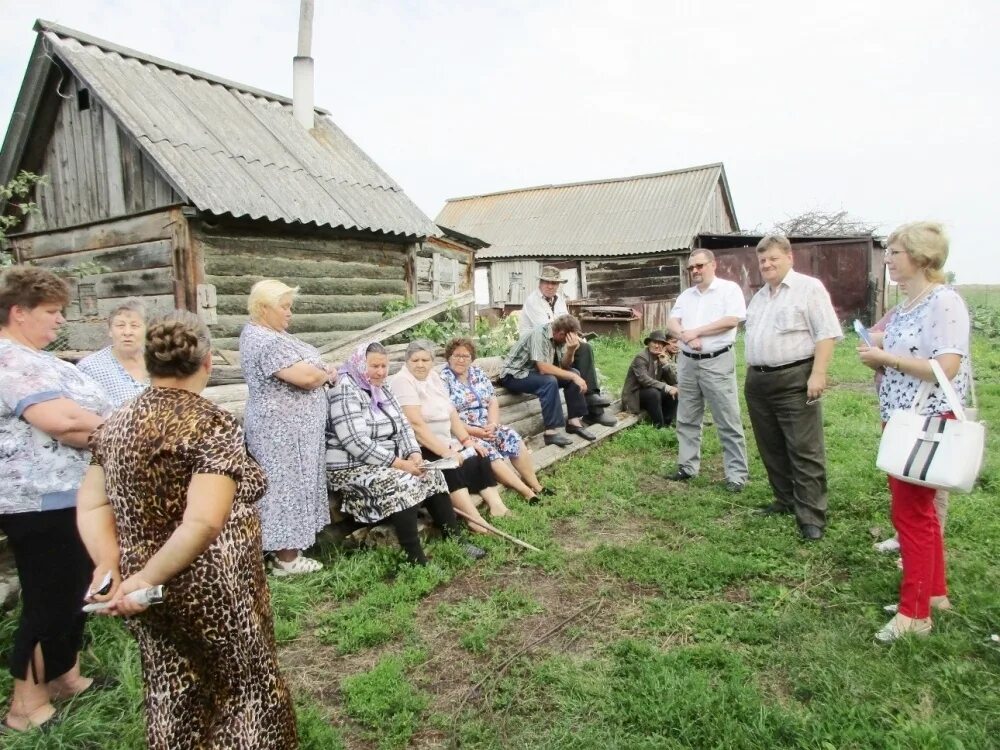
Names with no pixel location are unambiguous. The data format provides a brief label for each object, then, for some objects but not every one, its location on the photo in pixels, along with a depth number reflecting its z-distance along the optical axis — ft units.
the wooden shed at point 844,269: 54.13
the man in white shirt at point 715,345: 17.60
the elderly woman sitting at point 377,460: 13.42
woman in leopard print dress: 5.82
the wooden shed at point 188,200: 25.88
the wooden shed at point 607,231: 66.43
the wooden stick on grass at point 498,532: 14.30
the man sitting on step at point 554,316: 22.81
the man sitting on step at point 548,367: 21.70
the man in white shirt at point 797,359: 13.97
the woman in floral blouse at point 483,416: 17.78
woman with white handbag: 9.56
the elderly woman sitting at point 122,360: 10.34
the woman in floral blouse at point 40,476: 7.88
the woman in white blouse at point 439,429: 15.70
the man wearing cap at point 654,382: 25.00
